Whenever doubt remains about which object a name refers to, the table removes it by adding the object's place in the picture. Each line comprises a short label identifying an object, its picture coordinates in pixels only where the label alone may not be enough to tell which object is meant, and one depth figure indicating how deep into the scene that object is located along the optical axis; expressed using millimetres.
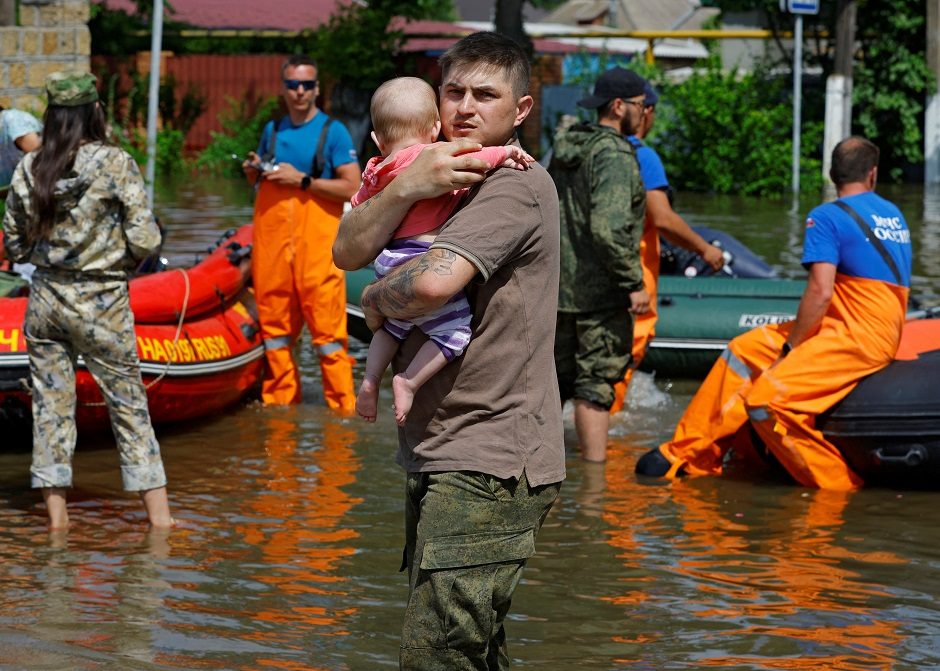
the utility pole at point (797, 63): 21062
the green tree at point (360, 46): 25156
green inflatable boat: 9578
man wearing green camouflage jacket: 7027
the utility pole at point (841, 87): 22391
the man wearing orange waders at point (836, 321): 6711
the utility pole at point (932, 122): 23375
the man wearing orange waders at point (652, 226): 7648
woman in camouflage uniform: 5777
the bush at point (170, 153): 25250
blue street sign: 21031
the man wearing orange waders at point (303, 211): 8297
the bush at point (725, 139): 22094
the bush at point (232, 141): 25562
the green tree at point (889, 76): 23688
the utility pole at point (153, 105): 10781
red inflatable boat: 7219
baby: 3410
